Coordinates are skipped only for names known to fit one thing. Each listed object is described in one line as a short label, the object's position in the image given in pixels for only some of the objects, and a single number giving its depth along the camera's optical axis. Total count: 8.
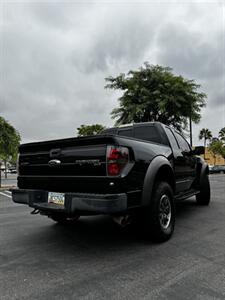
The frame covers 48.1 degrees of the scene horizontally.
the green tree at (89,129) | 36.31
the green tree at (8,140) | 15.38
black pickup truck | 2.99
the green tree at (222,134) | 51.44
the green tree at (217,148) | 47.91
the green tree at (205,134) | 73.10
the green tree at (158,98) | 17.98
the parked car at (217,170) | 35.37
